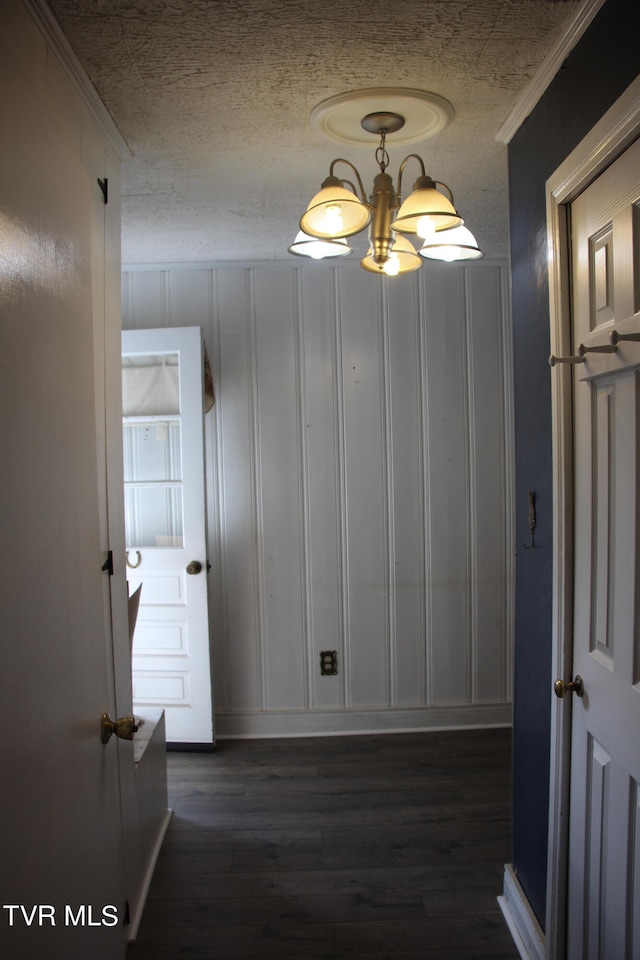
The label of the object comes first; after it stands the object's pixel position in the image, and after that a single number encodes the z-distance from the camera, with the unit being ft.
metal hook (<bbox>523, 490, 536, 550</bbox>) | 6.00
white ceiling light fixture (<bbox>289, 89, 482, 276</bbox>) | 5.22
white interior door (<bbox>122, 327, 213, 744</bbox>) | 10.13
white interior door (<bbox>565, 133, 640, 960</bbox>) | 4.16
